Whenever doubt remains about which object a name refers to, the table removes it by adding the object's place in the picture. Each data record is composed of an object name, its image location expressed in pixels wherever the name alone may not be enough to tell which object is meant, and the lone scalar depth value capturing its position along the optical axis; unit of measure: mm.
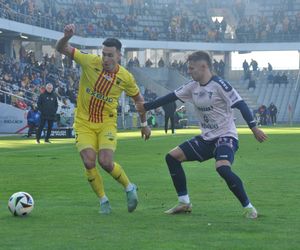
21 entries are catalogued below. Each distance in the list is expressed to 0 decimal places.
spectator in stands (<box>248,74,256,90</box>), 70750
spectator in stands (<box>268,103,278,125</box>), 63062
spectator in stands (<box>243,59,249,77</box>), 74062
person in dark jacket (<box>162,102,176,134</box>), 40594
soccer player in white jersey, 10078
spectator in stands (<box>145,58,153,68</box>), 71812
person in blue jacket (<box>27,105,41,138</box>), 37969
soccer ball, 10070
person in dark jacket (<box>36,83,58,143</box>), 30625
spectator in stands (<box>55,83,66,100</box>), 49309
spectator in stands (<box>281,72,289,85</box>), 70688
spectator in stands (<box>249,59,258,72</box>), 74625
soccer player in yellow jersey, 10758
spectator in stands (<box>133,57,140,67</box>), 69688
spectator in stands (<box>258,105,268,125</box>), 62409
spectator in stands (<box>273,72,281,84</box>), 70875
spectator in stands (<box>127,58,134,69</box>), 69250
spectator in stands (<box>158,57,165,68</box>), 72688
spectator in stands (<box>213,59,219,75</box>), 71375
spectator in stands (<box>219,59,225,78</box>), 71838
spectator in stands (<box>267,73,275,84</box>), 71562
